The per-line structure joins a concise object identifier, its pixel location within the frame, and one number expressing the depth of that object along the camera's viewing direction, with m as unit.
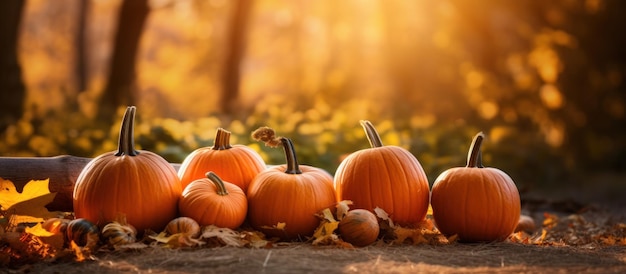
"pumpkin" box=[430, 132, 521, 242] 4.11
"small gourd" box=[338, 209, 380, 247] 3.85
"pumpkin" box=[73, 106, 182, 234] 3.90
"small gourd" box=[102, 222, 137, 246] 3.61
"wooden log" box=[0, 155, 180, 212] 4.46
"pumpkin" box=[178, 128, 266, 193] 4.28
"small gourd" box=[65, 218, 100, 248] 3.70
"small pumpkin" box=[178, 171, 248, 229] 3.86
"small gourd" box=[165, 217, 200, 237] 3.76
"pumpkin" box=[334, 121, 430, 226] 4.19
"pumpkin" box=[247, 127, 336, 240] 4.01
